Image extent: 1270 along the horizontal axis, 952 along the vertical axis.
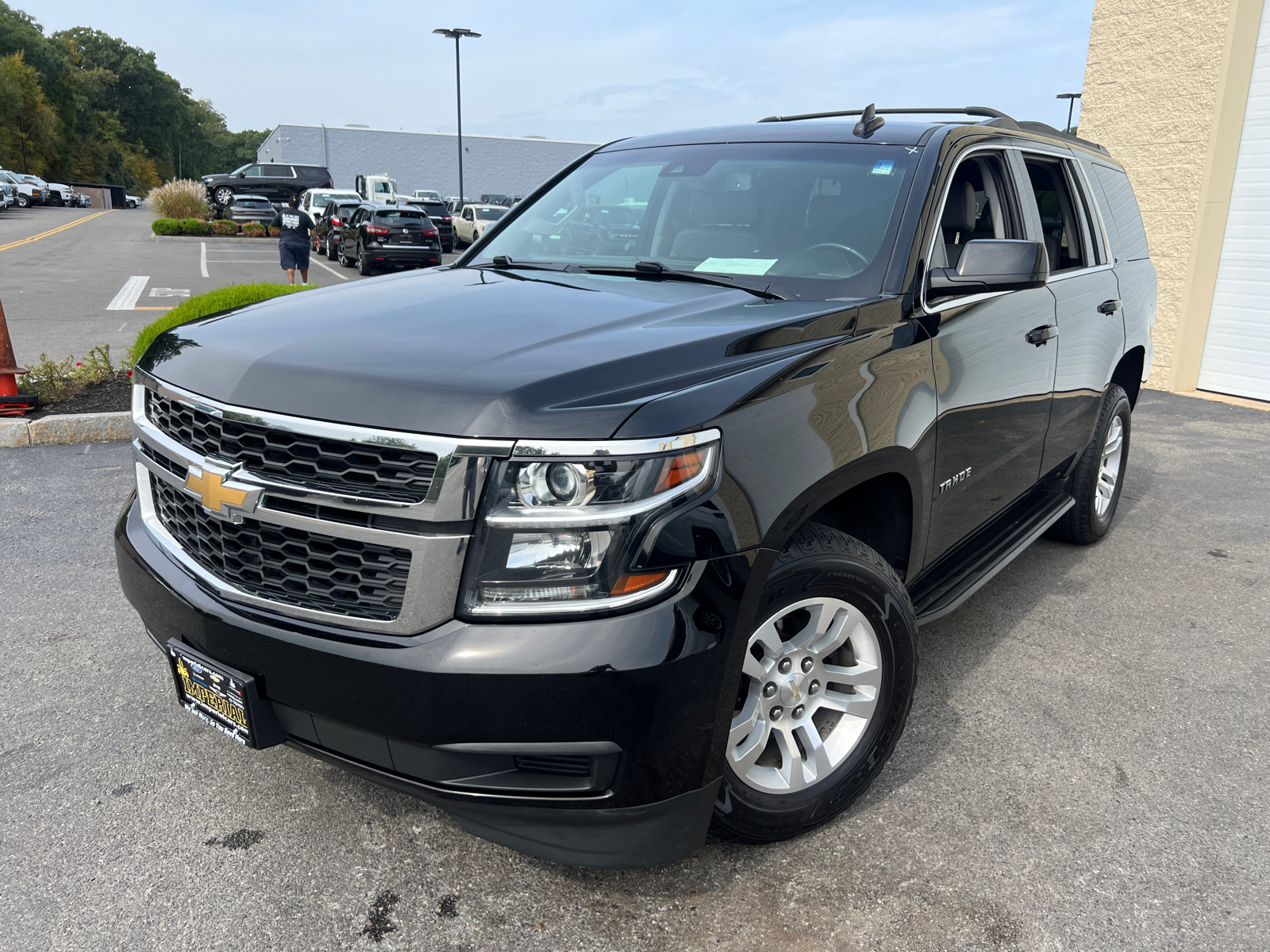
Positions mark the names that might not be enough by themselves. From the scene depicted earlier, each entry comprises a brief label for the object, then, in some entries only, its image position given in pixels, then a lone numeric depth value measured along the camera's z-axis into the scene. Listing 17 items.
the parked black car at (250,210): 35.50
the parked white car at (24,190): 54.00
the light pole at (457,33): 41.16
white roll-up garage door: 9.72
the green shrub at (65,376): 7.15
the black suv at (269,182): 38.47
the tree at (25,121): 71.81
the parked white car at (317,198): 33.47
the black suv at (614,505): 1.86
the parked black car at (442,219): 29.95
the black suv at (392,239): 21.39
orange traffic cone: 6.68
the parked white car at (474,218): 29.70
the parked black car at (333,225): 24.81
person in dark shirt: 15.05
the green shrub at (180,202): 37.34
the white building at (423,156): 63.91
